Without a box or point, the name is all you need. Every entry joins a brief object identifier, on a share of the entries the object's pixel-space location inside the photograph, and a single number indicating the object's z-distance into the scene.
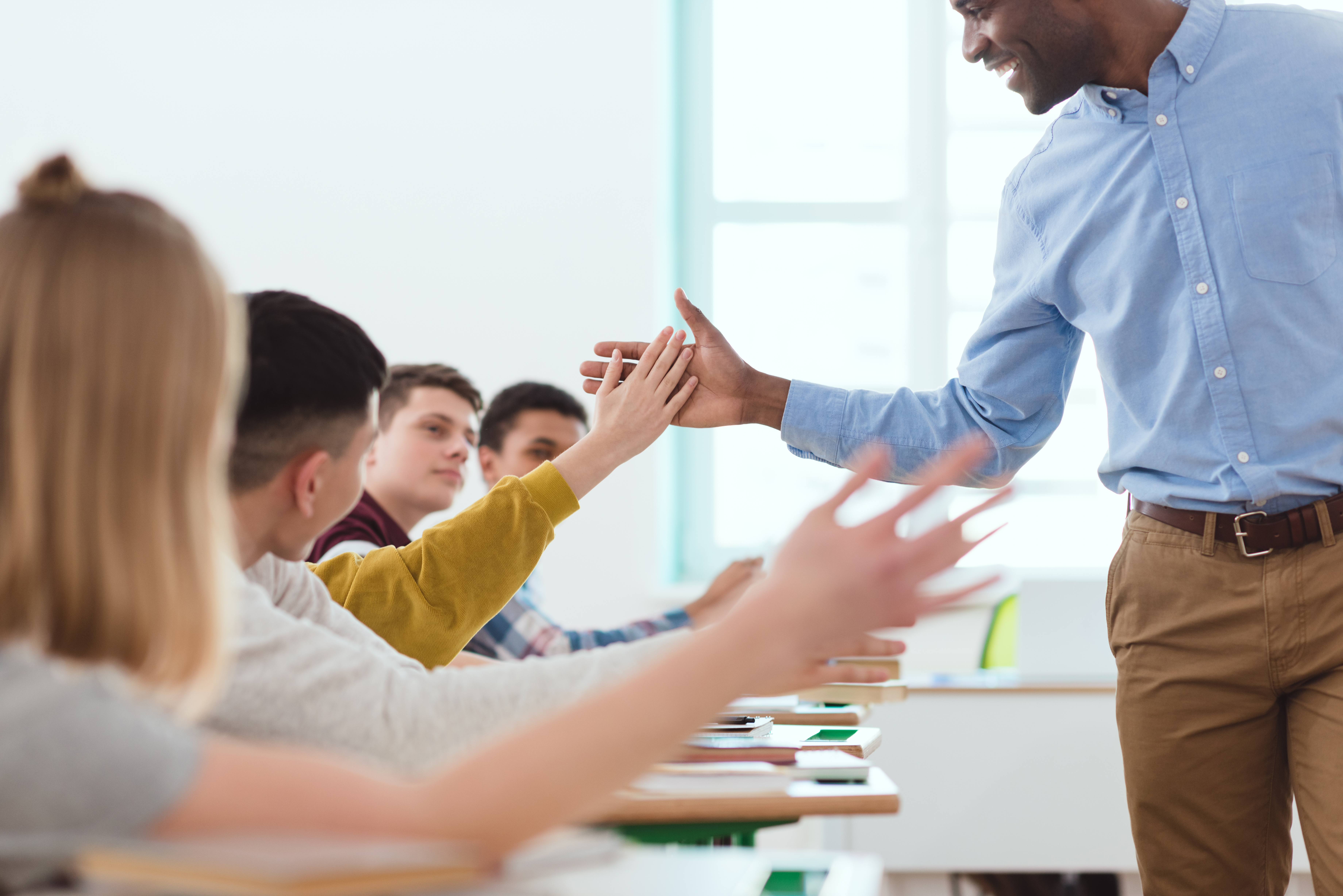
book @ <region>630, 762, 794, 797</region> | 3.73
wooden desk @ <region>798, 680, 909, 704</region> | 4.73
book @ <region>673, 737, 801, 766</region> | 3.96
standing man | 4.18
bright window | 8.78
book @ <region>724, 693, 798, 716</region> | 4.56
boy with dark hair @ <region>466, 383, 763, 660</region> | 4.68
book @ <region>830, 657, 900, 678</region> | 4.69
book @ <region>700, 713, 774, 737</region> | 4.19
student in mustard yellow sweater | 3.84
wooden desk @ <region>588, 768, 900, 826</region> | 3.69
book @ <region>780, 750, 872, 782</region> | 3.84
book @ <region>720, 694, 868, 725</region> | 4.52
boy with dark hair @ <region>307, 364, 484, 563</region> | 5.59
